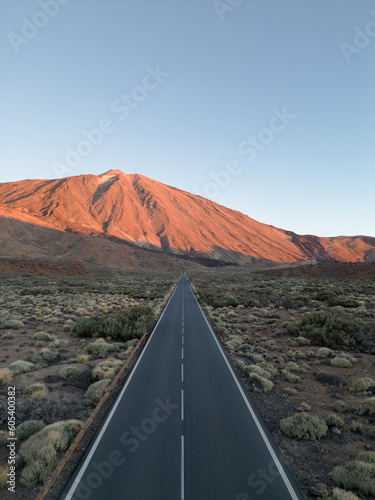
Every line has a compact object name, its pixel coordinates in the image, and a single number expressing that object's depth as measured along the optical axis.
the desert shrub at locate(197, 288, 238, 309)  37.94
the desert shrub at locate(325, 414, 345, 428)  10.61
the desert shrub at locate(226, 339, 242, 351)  19.93
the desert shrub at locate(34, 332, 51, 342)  20.67
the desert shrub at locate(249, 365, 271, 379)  15.08
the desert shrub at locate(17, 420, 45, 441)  9.23
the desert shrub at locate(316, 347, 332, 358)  18.17
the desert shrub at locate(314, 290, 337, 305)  33.24
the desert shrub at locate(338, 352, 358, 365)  16.95
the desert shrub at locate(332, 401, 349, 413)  11.62
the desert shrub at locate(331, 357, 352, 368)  16.45
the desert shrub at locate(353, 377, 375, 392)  13.37
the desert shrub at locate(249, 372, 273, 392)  13.46
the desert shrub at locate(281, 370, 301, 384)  14.66
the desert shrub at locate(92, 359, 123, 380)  14.14
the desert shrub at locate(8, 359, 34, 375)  14.41
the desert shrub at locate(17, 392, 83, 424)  10.38
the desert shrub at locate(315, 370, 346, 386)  14.39
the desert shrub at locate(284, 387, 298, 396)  13.14
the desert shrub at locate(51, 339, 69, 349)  19.30
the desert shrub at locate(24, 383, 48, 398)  11.73
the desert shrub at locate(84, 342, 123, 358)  18.09
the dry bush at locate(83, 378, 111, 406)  11.72
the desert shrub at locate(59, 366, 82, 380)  14.21
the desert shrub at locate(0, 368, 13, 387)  13.23
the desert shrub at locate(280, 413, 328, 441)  9.88
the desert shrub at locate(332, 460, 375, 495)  7.28
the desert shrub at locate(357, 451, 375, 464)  8.37
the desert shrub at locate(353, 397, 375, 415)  11.30
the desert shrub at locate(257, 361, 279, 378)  15.52
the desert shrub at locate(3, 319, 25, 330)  23.55
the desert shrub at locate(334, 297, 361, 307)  31.11
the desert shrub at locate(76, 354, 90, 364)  16.64
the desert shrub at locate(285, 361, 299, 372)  16.12
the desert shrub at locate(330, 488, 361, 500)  6.79
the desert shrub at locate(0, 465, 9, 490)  7.16
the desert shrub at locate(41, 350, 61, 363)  16.92
